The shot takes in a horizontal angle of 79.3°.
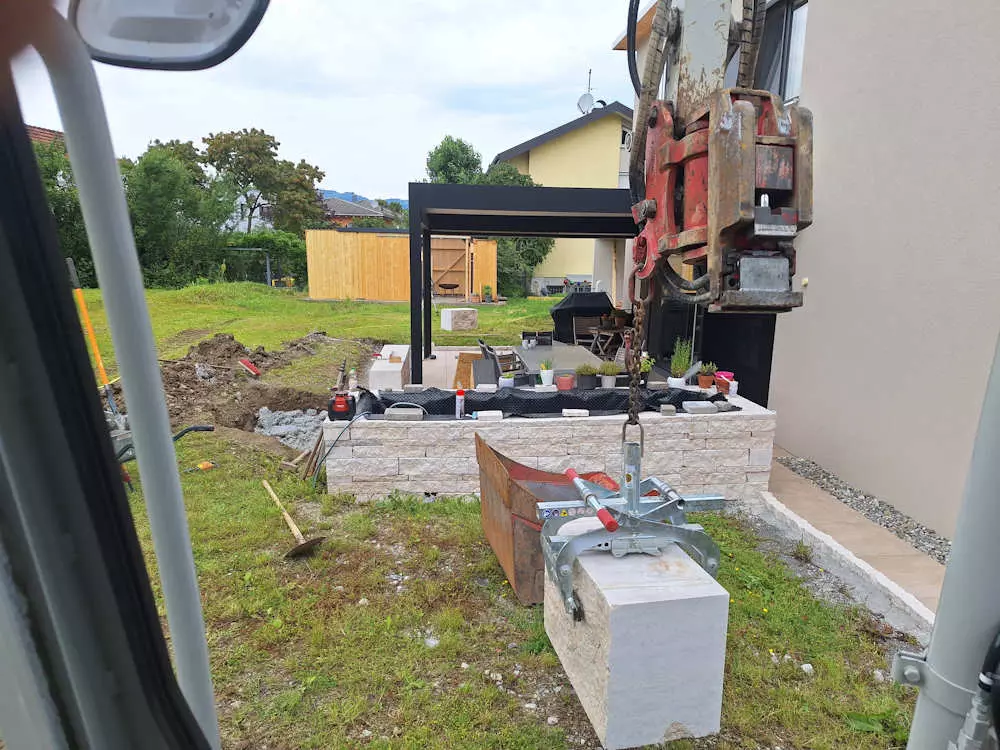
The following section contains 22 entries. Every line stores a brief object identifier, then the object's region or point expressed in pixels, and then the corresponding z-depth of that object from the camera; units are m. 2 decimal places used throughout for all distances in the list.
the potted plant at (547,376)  6.66
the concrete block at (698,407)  6.01
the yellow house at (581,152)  27.02
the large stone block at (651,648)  2.84
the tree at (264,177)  33.25
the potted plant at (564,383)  6.62
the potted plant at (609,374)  7.04
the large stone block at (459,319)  17.64
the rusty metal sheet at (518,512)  4.07
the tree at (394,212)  55.12
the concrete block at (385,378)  8.02
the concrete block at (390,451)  5.73
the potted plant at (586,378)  7.03
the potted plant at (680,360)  8.30
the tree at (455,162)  31.69
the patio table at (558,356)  9.59
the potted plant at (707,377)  6.87
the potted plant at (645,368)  7.02
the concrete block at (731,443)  6.01
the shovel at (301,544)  4.80
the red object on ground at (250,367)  10.65
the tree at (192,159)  29.36
